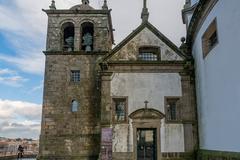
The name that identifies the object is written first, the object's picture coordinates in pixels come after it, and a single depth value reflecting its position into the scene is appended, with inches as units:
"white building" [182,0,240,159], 386.0
